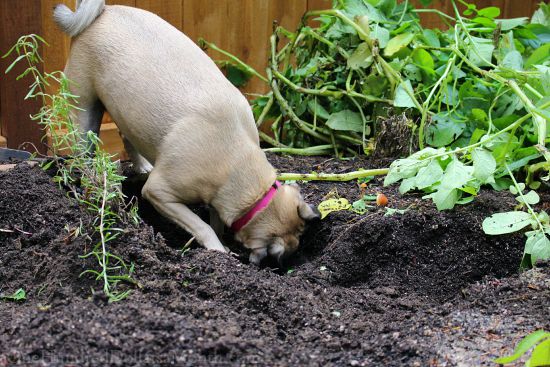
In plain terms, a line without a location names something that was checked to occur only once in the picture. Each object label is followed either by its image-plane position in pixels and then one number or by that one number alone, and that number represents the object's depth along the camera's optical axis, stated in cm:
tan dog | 379
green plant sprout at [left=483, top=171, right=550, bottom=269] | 337
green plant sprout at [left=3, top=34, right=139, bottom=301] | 280
